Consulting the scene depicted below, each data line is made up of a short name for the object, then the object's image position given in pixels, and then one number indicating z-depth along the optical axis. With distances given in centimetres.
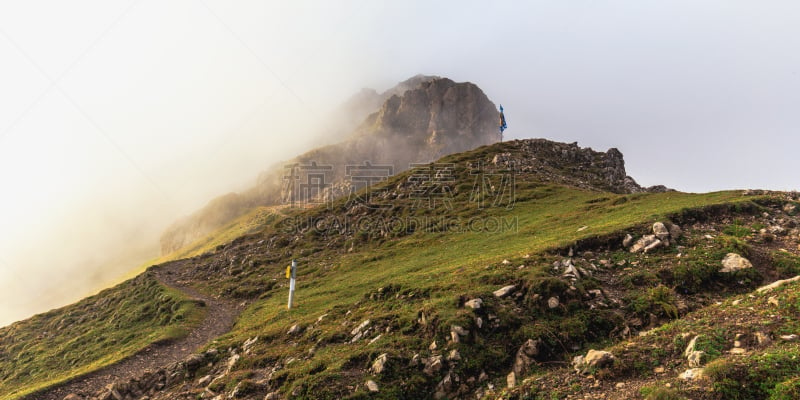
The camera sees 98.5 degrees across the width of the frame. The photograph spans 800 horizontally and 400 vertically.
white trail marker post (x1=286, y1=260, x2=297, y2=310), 2884
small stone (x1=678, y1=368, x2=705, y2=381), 846
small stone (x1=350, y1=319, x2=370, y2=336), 1716
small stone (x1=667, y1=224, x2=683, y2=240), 1828
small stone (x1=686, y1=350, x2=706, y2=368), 922
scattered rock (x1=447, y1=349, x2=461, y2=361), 1266
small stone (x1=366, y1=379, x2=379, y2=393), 1197
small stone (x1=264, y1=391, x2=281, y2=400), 1343
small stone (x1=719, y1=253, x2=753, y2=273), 1450
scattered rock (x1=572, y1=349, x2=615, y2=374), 1021
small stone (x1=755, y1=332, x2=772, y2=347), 921
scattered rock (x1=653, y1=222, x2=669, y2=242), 1825
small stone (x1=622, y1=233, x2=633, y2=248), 1885
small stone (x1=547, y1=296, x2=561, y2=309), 1427
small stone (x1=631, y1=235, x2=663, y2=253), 1784
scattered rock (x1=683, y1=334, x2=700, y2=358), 975
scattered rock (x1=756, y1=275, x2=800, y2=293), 1199
